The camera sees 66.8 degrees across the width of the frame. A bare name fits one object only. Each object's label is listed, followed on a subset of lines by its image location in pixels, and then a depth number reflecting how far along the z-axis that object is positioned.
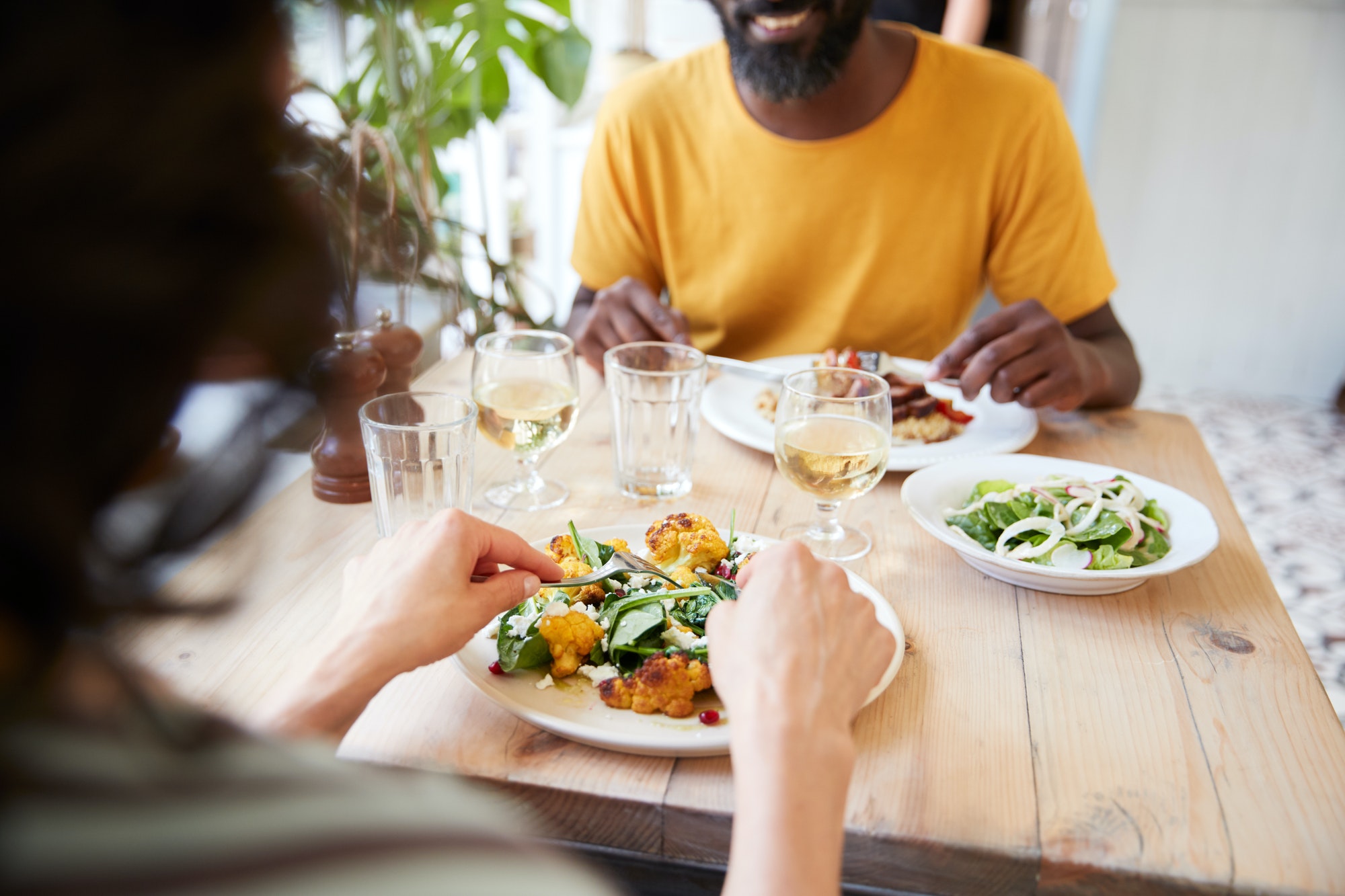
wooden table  0.67
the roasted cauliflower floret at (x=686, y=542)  0.94
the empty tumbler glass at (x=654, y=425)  1.21
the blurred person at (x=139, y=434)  0.34
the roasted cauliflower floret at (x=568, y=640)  0.82
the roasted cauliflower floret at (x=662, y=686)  0.77
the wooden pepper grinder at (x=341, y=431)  1.17
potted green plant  2.39
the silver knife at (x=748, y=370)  1.54
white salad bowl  0.96
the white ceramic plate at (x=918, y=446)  1.31
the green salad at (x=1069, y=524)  1.01
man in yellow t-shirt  1.80
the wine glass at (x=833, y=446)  1.05
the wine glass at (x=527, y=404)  1.22
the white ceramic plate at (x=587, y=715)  0.73
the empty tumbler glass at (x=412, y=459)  1.05
